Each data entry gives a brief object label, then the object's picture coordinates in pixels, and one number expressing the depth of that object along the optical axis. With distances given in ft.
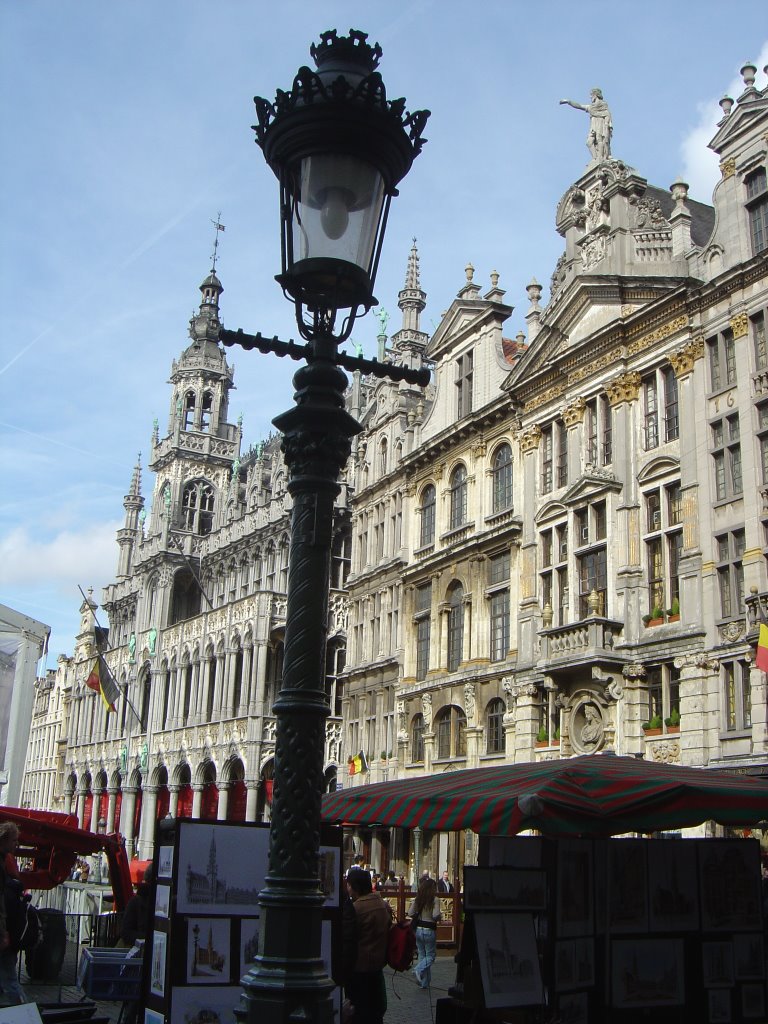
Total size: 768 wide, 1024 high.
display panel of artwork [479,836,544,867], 33.37
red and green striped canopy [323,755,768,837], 29.37
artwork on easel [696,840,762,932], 35.19
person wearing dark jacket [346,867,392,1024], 33.22
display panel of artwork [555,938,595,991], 31.50
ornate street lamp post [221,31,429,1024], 19.80
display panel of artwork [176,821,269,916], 31.22
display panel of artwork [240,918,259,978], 31.14
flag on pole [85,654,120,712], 166.91
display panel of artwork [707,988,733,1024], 34.12
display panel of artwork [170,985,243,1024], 30.01
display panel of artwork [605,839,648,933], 33.17
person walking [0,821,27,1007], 30.91
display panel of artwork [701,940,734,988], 34.19
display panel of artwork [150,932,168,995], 30.37
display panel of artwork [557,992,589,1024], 31.58
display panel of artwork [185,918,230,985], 30.55
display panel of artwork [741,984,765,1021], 35.12
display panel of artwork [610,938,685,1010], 32.78
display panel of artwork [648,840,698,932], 33.99
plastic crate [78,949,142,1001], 35.83
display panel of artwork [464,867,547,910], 31.09
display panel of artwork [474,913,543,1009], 30.32
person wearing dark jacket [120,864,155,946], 43.19
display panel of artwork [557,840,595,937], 32.11
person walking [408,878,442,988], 55.72
